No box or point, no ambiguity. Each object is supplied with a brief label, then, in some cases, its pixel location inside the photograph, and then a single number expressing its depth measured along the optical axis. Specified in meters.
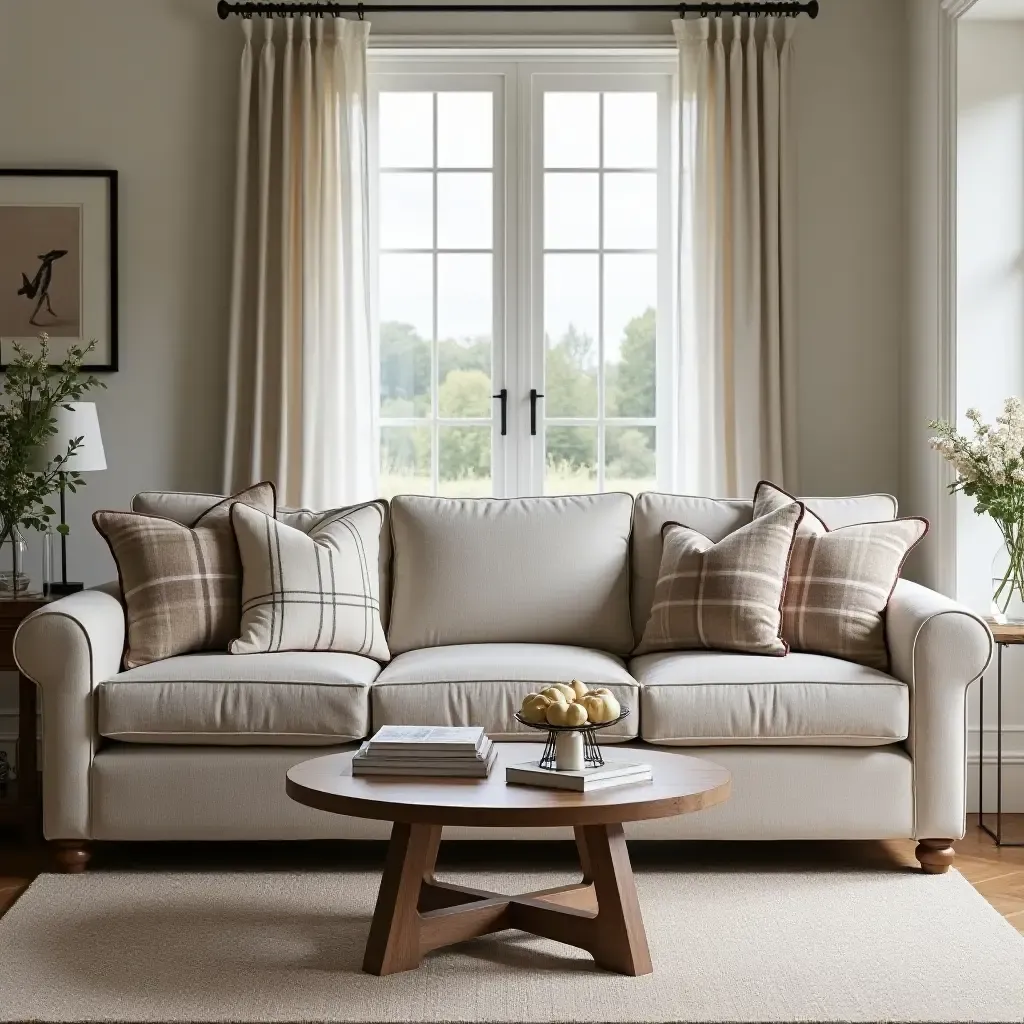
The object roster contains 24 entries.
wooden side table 3.60
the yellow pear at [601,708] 2.53
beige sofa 3.18
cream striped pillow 3.48
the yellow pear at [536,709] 2.52
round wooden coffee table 2.36
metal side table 3.52
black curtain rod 4.30
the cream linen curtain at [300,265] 4.30
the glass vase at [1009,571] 3.76
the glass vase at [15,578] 3.77
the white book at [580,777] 2.48
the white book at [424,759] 2.57
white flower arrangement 3.62
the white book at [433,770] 2.56
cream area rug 2.39
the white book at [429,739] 2.57
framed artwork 4.38
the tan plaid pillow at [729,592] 3.45
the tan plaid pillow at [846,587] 3.44
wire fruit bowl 2.51
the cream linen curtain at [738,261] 4.31
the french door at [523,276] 4.47
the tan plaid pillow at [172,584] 3.44
